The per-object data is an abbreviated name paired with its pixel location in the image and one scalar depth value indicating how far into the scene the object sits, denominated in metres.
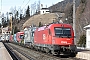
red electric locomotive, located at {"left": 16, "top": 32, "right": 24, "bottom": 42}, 70.55
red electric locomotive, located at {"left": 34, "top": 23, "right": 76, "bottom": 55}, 25.95
